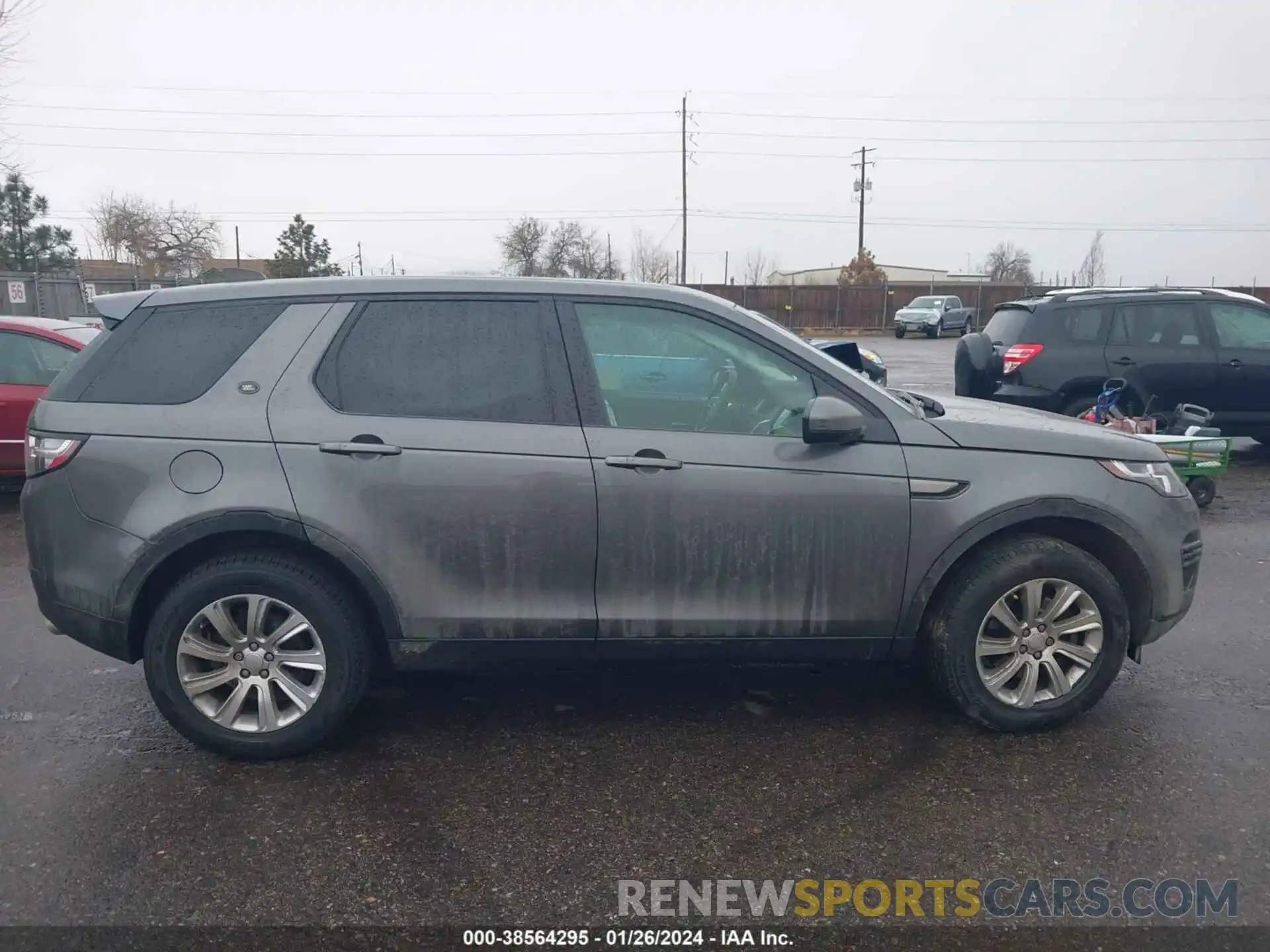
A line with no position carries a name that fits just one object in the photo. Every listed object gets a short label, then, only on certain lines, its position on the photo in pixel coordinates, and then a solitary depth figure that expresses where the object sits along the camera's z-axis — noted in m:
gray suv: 3.61
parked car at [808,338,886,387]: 10.02
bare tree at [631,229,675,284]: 60.31
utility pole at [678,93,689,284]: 50.66
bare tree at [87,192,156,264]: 56.47
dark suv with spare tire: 9.33
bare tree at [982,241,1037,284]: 70.59
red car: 7.99
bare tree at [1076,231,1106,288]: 73.19
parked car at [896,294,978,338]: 38.72
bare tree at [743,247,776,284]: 73.56
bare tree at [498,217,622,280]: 50.91
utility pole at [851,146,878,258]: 59.12
